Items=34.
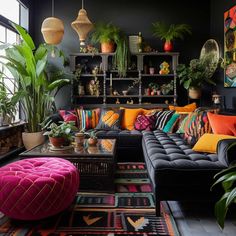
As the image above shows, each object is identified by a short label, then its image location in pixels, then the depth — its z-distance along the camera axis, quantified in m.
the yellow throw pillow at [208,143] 2.80
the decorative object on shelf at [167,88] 5.36
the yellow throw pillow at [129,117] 4.66
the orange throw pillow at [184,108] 4.71
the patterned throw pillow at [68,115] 4.61
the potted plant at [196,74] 4.97
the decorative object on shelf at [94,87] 5.48
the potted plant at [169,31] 5.17
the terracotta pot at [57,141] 3.06
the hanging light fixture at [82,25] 3.58
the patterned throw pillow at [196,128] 3.28
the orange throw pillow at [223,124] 2.98
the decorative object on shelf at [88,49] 5.38
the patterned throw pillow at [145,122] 4.49
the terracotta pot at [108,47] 5.23
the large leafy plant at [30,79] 4.45
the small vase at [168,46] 5.25
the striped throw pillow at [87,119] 4.72
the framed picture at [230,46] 4.35
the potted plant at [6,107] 4.15
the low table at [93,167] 2.94
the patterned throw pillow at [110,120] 4.60
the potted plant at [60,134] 3.06
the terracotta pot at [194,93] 5.14
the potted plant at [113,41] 5.15
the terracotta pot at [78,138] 3.29
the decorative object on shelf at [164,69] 5.34
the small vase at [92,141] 3.24
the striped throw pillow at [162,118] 4.45
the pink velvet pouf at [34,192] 2.06
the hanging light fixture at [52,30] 3.64
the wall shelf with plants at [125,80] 5.36
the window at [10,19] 4.63
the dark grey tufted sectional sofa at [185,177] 2.32
